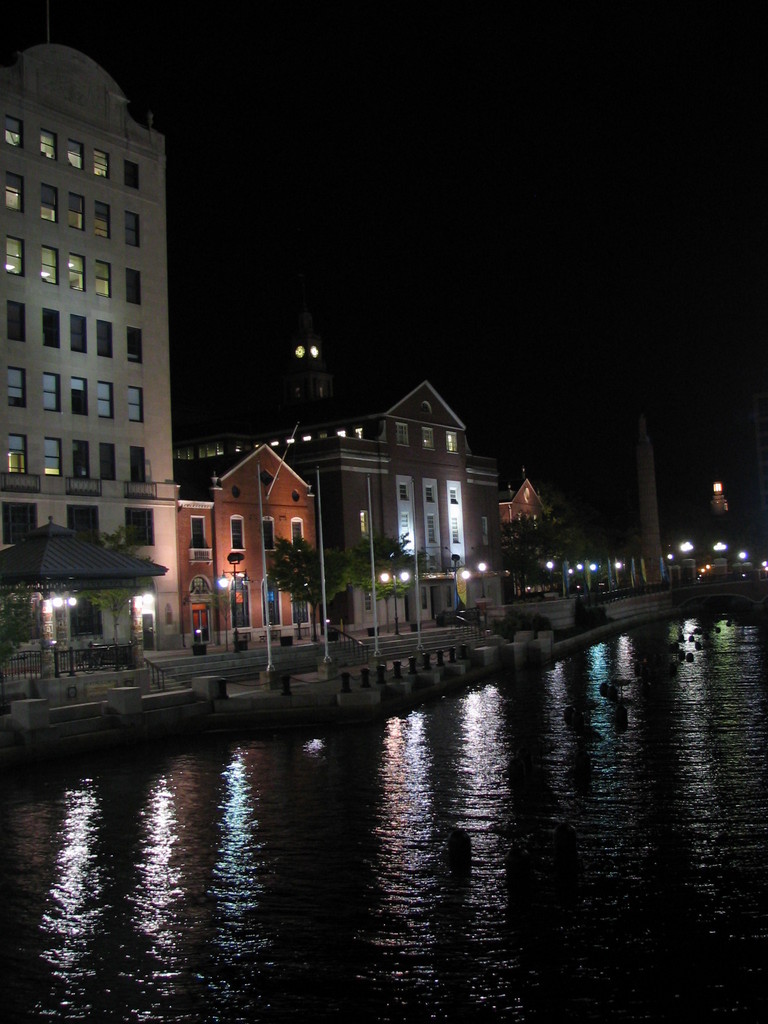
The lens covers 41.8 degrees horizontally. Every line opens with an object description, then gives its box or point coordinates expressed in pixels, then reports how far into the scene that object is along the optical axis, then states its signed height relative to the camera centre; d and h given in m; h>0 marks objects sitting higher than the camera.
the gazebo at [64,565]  37.00 +2.09
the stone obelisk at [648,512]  143.50 +11.43
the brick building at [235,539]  63.66 +4.85
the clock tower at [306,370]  127.31 +30.29
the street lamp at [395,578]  69.79 +1.94
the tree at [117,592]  50.03 +1.33
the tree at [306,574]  64.19 +2.22
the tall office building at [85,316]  55.12 +17.72
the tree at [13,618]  34.81 +0.18
